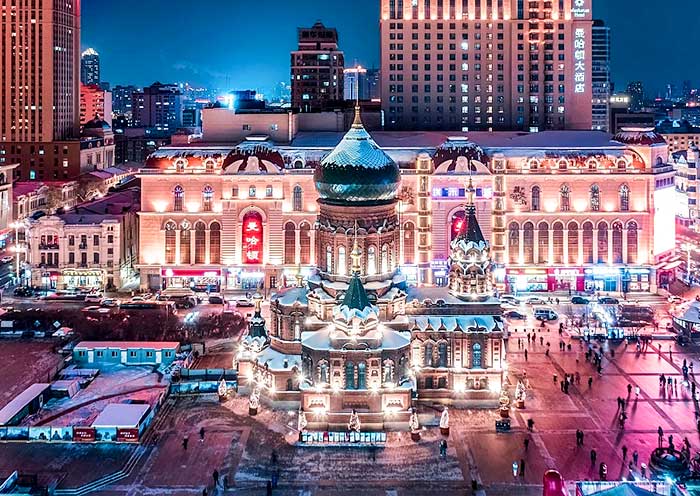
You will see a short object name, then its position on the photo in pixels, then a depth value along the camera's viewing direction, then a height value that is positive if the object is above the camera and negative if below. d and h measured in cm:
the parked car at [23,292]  9946 -465
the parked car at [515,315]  8950 -686
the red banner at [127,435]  5528 -1213
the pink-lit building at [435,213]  9994 +467
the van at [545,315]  8881 -678
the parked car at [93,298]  9694 -528
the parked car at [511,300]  9569 -559
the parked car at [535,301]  9581 -570
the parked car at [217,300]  9631 -550
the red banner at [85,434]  5506 -1200
